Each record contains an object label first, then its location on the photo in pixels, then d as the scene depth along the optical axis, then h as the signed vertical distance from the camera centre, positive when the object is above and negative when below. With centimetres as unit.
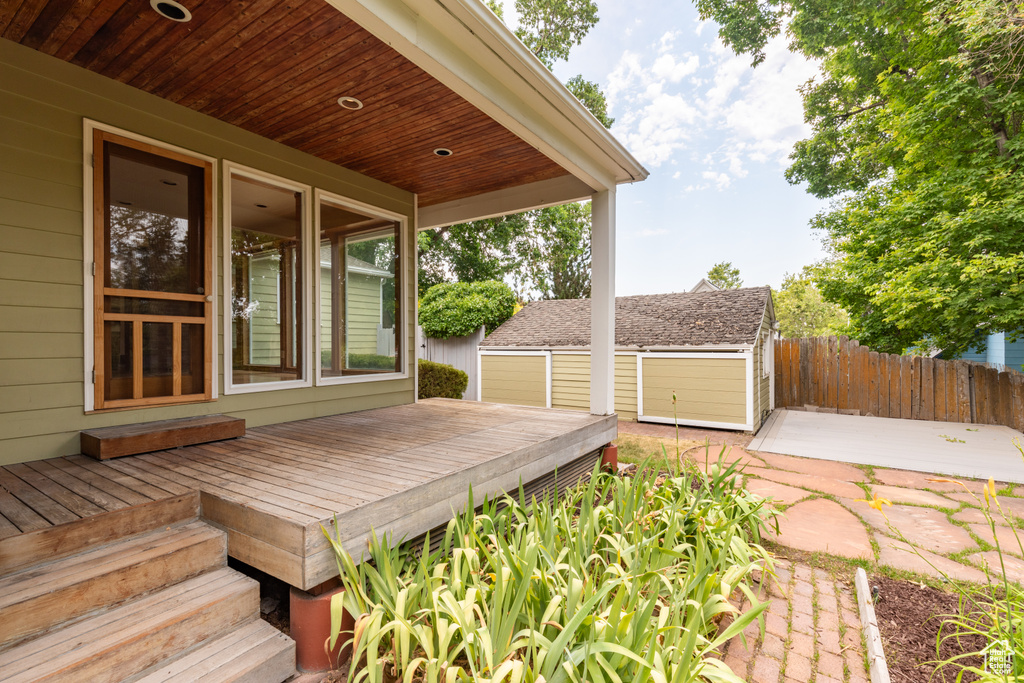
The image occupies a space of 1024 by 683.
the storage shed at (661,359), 726 -32
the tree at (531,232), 1178 +311
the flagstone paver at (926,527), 305 -138
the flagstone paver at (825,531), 295 -136
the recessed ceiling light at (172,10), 220 +165
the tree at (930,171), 630 +278
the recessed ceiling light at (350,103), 310 +165
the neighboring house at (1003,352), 903 -26
